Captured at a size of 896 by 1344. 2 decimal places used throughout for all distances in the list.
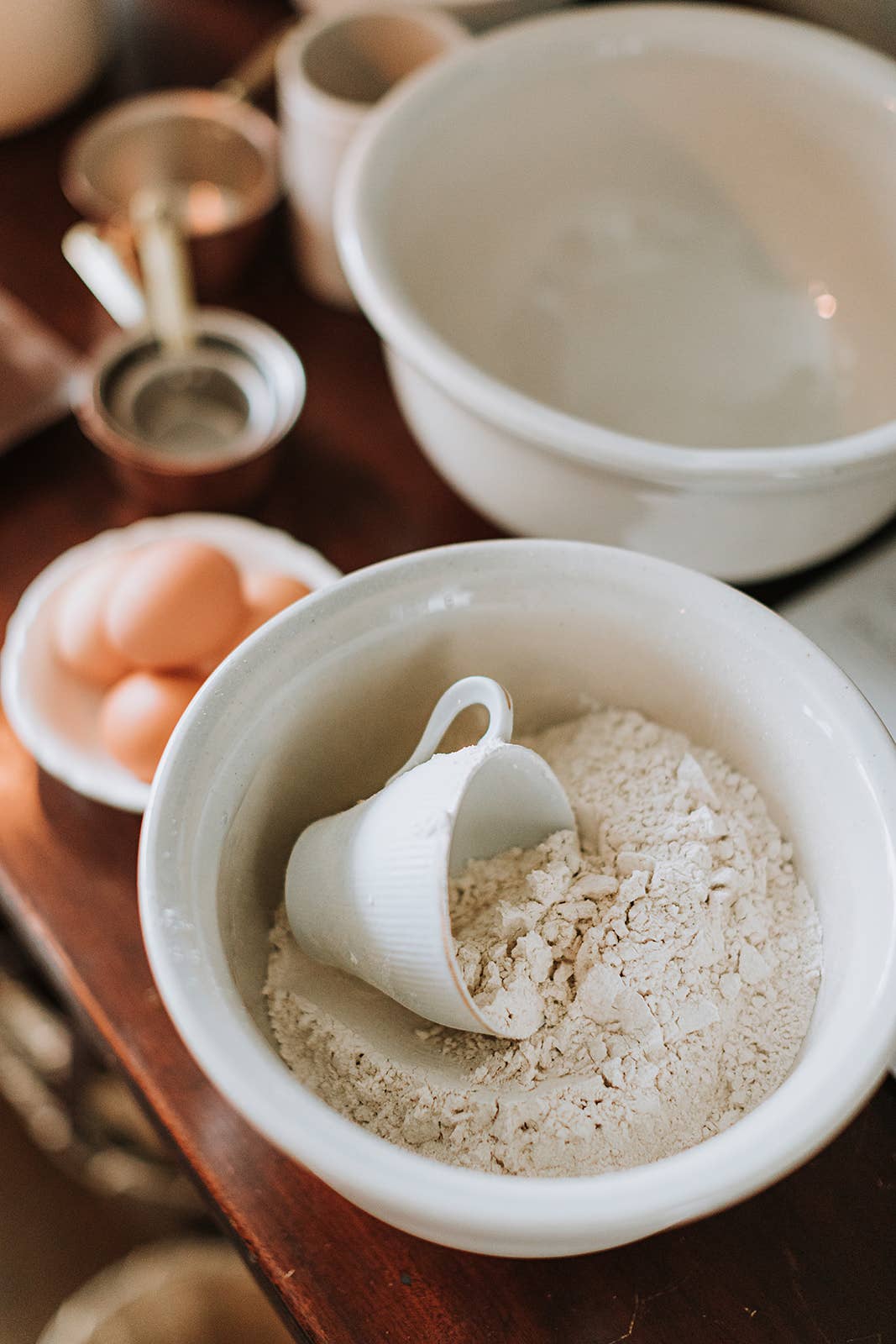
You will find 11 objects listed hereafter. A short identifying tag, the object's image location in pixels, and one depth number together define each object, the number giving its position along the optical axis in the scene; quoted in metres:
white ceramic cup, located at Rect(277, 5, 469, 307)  0.67
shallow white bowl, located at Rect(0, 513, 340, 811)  0.52
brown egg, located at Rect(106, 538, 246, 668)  0.52
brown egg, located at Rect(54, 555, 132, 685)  0.55
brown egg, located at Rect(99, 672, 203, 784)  0.51
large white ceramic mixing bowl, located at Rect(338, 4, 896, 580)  0.64
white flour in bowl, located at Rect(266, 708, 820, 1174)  0.36
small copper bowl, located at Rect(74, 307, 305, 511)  0.61
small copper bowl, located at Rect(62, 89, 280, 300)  0.72
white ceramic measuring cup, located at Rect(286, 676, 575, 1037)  0.36
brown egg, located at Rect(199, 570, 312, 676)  0.54
